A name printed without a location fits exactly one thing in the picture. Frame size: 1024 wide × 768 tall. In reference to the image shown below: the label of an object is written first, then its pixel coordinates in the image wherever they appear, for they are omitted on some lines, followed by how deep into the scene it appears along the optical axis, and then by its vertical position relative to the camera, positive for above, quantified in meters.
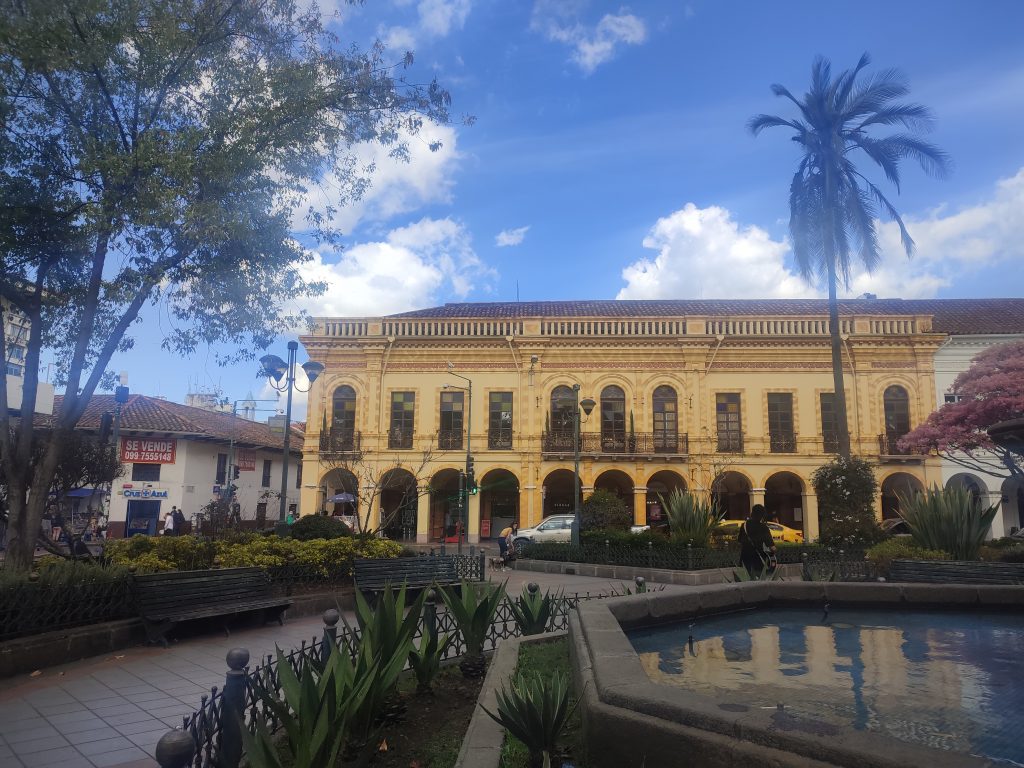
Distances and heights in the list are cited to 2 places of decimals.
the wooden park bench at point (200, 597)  8.16 -1.21
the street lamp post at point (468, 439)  28.16 +2.64
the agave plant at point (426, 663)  5.28 -1.18
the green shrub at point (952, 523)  11.48 -0.23
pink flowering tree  21.34 +3.18
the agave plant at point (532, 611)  6.97 -1.06
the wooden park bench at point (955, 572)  9.17 -0.84
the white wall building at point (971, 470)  29.11 +1.73
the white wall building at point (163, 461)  31.23 +1.72
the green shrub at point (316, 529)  13.38 -0.52
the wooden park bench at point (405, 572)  10.71 -1.11
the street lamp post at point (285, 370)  13.84 +2.63
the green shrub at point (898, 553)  11.57 -0.77
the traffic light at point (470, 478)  26.53 +0.95
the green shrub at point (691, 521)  16.89 -0.37
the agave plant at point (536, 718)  3.62 -1.08
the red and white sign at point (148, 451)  31.36 +2.13
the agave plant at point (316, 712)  3.22 -1.04
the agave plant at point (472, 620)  5.91 -0.98
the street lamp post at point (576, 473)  19.38 +0.83
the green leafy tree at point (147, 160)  8.62 +4.37
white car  23.73 -0.93
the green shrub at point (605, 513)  21.44 -0.26
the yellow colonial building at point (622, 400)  30.31 +4.54
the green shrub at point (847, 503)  18.73 +0.12
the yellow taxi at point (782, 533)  23.08 -0.90
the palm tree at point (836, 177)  21.83 +10.31
